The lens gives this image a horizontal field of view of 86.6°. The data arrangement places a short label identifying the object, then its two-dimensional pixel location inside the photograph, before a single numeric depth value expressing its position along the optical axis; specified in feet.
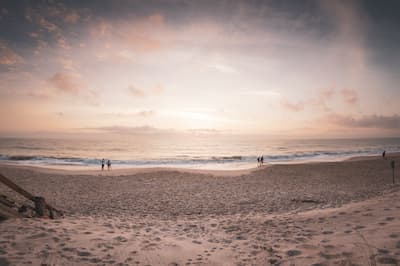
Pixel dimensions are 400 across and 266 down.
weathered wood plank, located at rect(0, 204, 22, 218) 18.93
